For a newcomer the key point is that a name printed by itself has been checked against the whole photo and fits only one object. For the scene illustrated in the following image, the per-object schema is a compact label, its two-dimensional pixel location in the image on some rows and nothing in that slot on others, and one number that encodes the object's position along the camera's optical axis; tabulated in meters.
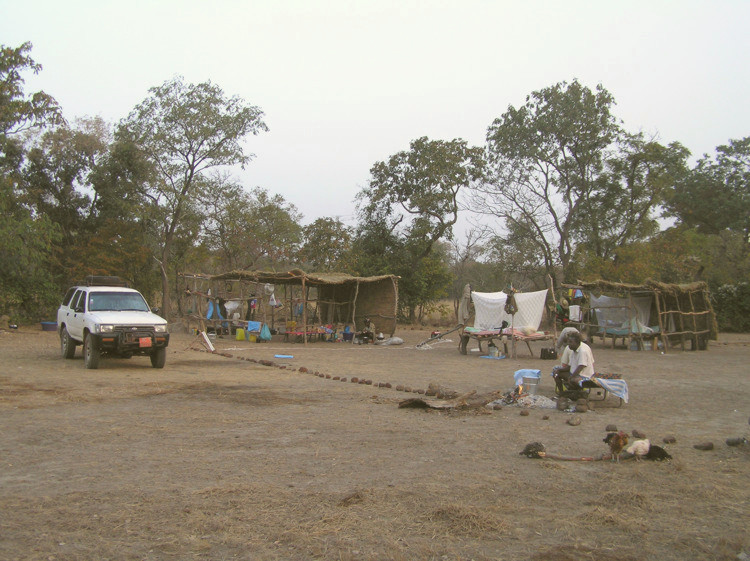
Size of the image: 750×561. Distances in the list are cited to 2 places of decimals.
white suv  12.07
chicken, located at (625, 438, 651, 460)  5.96
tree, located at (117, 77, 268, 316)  27.11
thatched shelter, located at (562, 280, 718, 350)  19.08
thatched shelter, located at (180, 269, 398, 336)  21.55
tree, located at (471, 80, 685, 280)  28.34
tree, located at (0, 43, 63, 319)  20.45
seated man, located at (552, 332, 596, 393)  9.14
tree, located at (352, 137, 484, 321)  29.42
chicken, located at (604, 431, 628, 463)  5.94
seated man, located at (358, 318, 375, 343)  22.45
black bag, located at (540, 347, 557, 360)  16.23
